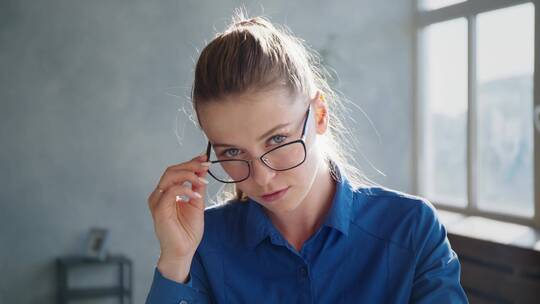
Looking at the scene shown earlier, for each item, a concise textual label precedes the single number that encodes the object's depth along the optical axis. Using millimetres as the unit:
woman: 1189
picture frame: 4434
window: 4301
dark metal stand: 4352
